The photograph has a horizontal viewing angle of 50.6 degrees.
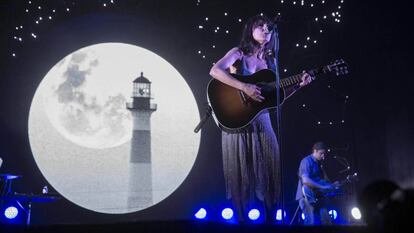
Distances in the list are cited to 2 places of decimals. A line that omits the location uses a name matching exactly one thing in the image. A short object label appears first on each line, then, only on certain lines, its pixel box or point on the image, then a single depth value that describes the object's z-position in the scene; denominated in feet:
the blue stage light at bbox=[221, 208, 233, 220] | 19.15
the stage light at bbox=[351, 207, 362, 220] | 20.40
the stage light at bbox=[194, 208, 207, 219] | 19.30
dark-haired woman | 11.60
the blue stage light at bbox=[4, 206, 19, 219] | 16.58
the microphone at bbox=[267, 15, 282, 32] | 10.89
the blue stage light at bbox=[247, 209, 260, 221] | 17.65
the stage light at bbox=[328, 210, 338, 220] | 19.43
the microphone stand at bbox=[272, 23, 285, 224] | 10.14
